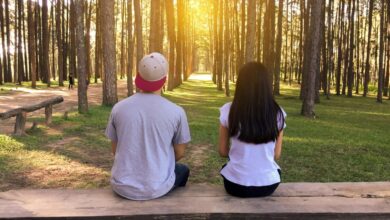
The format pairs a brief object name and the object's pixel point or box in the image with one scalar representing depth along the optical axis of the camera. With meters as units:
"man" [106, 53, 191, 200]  4.01
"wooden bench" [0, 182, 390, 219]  3.77
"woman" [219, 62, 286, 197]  4.04
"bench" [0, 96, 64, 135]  11.05
